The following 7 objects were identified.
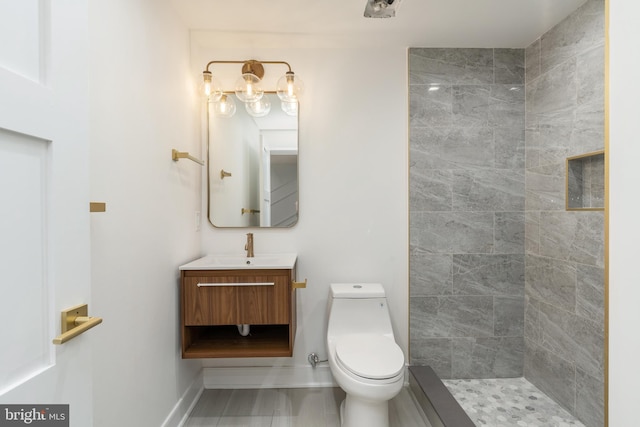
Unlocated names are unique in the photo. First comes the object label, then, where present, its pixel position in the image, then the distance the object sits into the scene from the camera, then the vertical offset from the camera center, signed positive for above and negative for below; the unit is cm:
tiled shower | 234 +0
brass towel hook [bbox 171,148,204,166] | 181 +33
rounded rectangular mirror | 232 +34
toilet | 157 -79
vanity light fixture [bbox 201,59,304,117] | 218 +85
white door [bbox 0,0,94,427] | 60 +2
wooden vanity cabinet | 182 -50
